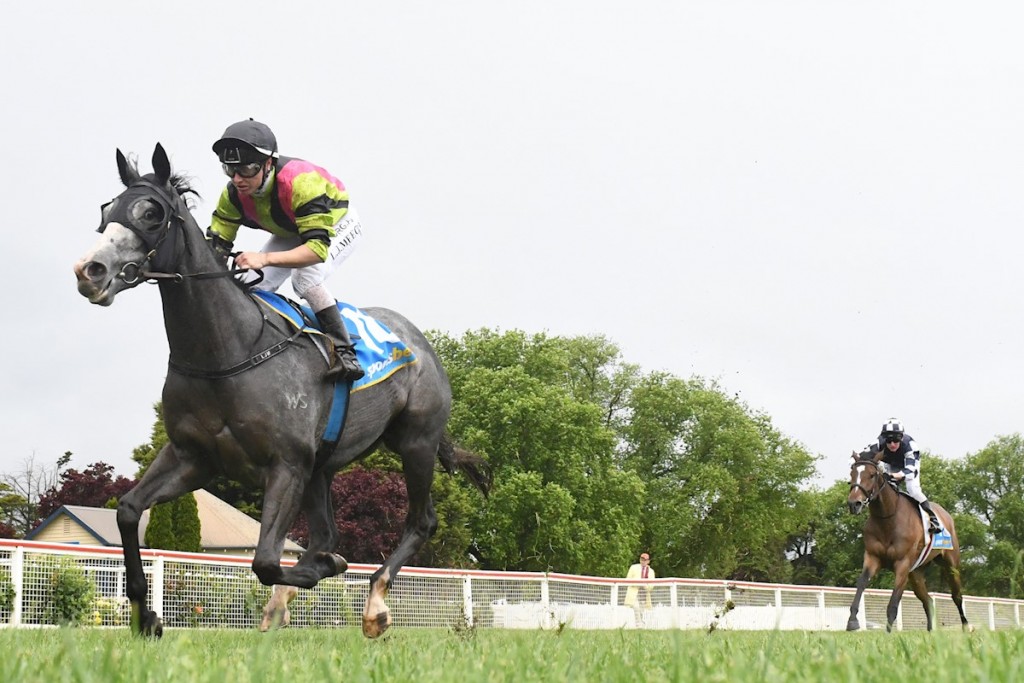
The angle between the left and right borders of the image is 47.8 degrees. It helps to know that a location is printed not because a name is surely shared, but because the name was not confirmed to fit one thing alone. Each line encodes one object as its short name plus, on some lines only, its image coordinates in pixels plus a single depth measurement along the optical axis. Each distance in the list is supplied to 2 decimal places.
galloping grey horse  5.79
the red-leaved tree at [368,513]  41.59
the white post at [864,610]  23.77
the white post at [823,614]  25.08
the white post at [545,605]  18.30
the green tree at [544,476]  44.56
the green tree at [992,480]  67.12
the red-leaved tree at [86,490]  53.50
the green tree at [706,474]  53.84
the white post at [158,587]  13.25
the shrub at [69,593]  12.46
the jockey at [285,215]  6.30
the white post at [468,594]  17.55
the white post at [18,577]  12.20
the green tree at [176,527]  25.58
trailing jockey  14.96
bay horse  14.28
